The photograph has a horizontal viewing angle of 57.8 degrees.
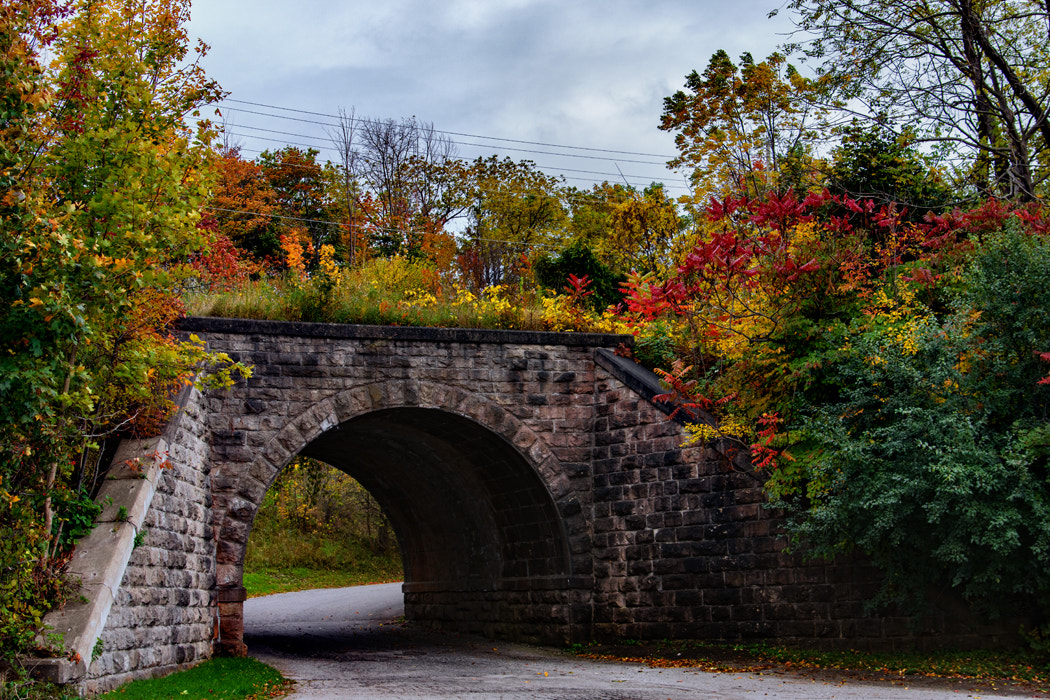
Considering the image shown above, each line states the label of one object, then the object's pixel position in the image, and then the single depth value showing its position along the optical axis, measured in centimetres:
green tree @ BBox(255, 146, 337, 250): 3212
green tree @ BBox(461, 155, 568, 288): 3227
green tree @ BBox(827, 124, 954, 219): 1622
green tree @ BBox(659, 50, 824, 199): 2036
